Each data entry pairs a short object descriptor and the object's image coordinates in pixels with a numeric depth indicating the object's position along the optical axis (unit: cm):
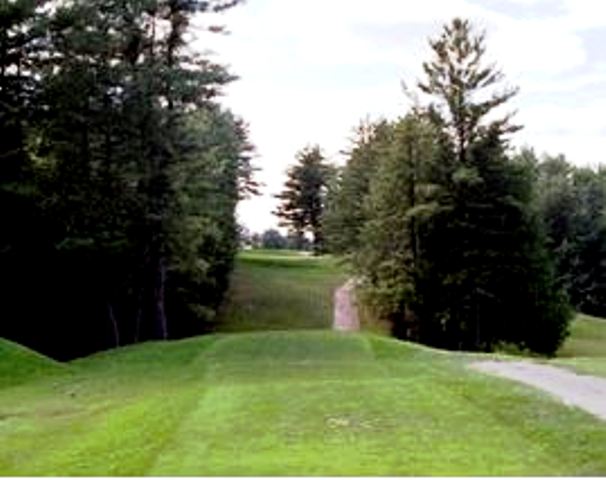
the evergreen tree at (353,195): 6538
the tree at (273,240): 13162
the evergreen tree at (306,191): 11000
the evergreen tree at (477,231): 5019
